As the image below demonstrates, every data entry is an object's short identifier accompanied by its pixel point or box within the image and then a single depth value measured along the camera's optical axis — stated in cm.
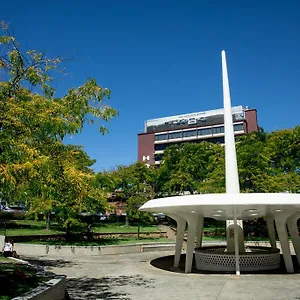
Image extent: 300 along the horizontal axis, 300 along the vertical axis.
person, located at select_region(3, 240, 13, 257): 1772
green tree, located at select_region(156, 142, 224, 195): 4556
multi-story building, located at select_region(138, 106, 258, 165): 7638
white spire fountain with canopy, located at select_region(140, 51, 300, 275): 1276
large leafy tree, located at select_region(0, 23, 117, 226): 832
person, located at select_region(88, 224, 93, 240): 2925
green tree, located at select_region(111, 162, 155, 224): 3416
